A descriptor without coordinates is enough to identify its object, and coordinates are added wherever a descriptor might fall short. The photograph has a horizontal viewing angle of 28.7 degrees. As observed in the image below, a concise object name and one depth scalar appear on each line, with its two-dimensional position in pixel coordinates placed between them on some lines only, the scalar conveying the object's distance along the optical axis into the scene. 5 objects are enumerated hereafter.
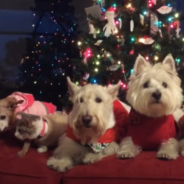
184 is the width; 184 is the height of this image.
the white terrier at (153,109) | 2.04
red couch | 1.89
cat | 2.27
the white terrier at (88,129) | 2.05
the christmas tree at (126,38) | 3.13
